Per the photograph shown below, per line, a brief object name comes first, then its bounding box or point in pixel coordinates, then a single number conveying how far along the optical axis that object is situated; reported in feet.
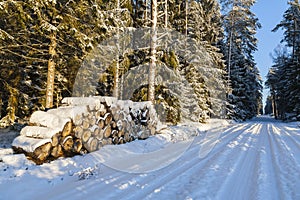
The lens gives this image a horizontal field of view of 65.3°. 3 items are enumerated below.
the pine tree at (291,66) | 86.23
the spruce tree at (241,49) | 86.02
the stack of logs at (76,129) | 16.43
